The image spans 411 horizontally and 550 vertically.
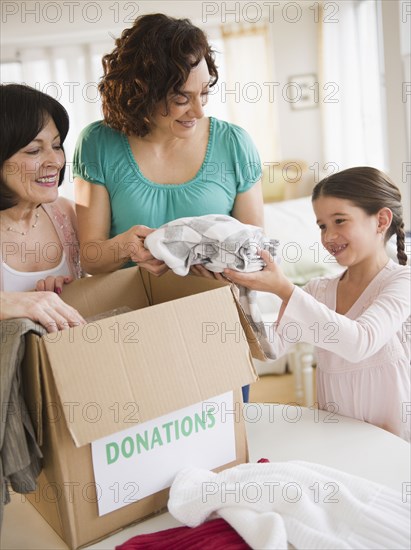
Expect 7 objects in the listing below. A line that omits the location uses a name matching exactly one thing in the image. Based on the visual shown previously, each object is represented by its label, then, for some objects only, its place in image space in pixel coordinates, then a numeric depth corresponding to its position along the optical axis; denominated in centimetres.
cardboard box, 83
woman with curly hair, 133
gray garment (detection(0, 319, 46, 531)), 83
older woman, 125
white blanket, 79
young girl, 123
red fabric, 81
